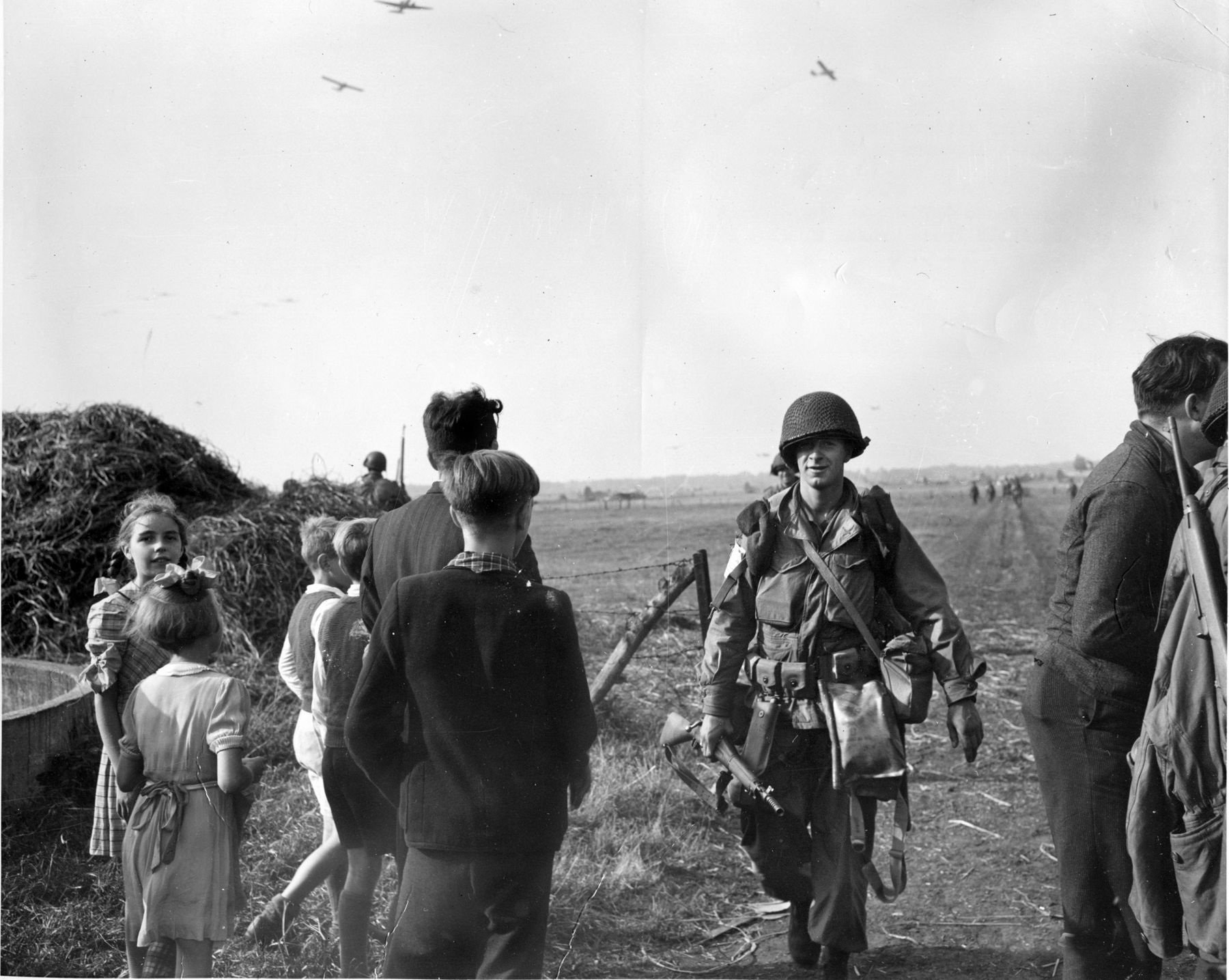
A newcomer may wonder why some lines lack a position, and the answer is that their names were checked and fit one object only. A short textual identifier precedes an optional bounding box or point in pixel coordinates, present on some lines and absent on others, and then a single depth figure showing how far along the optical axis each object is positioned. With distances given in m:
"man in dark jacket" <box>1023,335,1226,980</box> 2.83
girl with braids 3.07
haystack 6.48
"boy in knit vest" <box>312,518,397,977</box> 3.16
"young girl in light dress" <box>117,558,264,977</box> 2.90
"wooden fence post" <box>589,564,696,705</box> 4.95
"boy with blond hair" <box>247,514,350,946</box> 3.45
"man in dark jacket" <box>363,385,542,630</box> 2.88
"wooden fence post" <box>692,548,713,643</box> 4.85
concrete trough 4.21
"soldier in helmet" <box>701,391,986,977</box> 3.22
